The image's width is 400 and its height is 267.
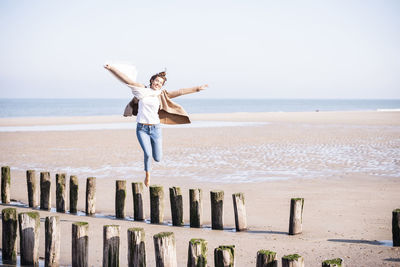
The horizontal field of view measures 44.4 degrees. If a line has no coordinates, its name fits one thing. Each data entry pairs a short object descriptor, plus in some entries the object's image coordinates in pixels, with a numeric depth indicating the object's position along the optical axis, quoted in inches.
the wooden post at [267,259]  217.2
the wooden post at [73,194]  390.9
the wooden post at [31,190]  417.7
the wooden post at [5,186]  433.7
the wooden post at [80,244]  260.8
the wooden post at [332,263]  203.4
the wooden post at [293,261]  209.5
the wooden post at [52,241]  268.1
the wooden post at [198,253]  230.2
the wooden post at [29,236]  272.0
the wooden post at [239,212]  342.3
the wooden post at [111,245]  253.2
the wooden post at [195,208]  351.3
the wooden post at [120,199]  376.5
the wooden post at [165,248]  233.6
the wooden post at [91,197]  389.0
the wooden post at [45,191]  403.2
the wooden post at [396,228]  293.3
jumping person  343.3
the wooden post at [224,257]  224.2
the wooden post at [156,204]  359.6
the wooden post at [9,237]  285.4
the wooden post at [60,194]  397.1
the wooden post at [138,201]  369.4
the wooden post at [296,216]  326.3
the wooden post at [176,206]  354.0
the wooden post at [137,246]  246.2
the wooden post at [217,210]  343.3
